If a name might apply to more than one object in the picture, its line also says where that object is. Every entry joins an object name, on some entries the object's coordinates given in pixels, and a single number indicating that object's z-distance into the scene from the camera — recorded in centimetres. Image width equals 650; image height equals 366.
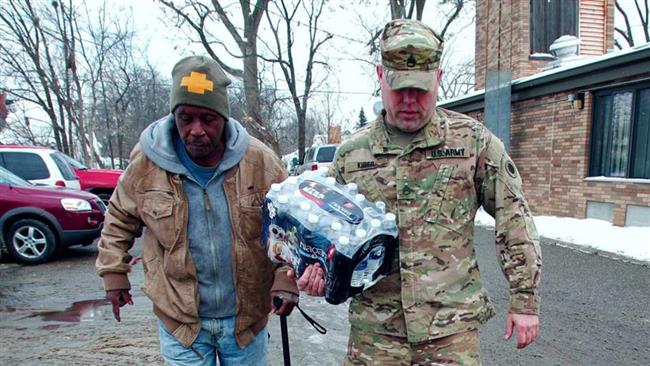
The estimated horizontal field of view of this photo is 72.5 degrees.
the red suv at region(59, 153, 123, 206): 1023
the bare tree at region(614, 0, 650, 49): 2473
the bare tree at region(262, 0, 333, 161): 2070
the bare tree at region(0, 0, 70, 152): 2030
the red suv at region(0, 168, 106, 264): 657
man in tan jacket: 184
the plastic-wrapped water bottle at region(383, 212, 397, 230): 165
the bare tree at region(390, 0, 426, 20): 1780
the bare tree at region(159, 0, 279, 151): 1822
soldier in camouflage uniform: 173
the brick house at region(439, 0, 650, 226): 812
